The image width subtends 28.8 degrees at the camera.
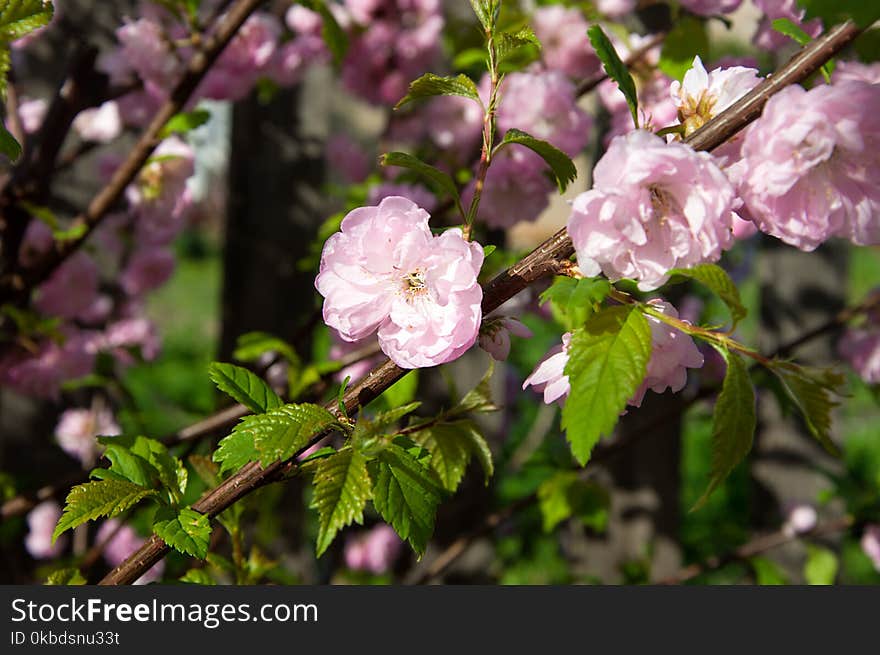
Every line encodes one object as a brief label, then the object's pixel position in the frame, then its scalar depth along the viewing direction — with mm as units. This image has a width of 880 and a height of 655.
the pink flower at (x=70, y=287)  616
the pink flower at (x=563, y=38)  556
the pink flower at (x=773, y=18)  401
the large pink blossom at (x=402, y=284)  316
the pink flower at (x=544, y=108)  497
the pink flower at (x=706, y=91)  326
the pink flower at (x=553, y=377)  326
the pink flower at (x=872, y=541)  659
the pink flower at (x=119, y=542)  1523
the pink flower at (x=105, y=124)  568
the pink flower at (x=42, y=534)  688
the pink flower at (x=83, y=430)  664
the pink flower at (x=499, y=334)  333
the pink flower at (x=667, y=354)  316
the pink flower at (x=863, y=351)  610
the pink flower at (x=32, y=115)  572
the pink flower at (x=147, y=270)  1590
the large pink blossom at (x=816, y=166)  299
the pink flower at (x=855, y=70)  405
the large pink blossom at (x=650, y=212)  299
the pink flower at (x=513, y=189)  487
